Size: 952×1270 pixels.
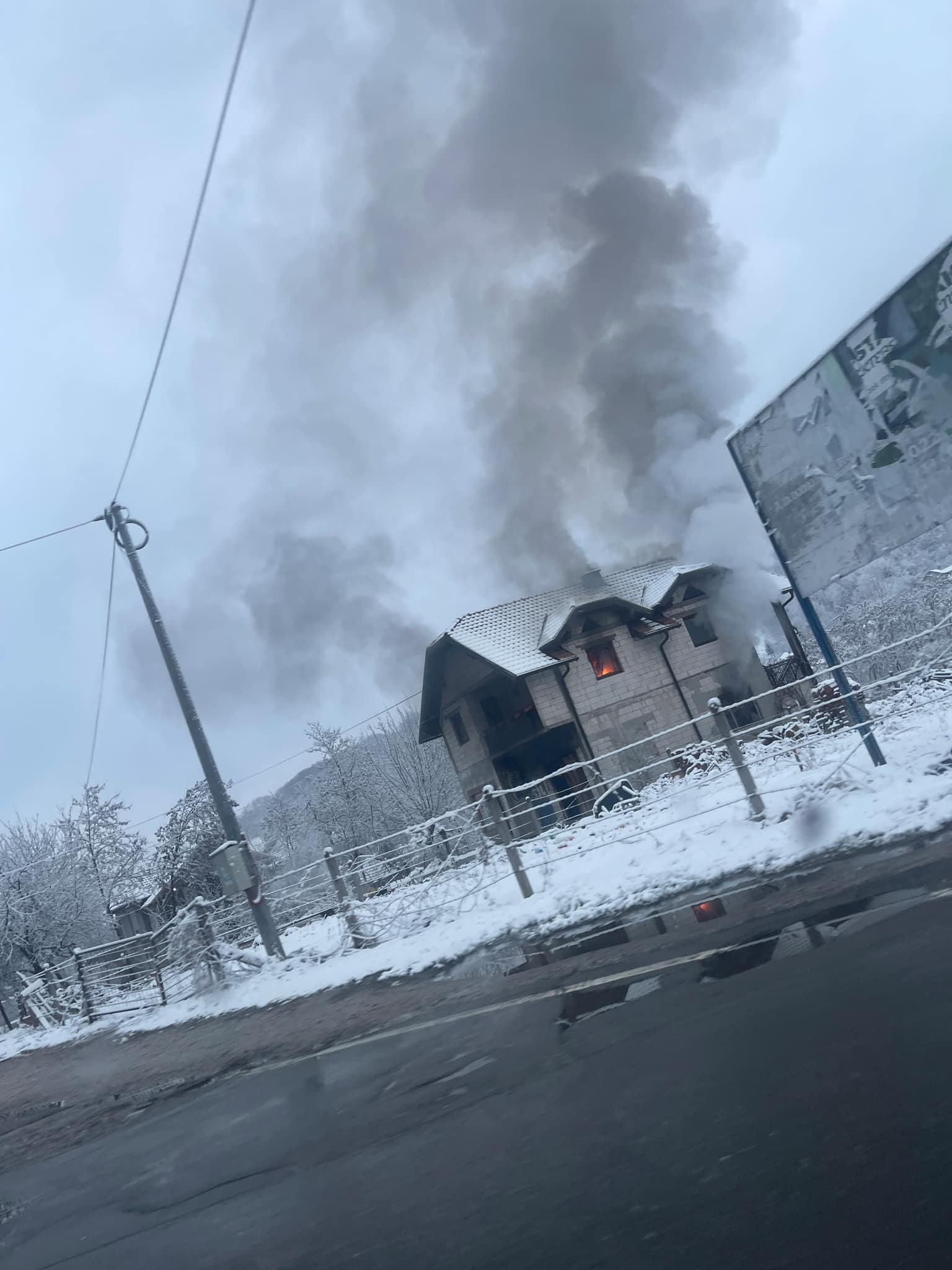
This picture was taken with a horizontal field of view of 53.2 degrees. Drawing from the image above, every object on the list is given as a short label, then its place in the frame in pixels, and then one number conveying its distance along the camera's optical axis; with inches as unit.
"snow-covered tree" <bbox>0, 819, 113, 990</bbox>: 1165.1
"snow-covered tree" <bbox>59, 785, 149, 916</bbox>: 1483.8
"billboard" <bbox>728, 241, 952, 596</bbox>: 377.4
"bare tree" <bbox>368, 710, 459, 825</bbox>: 1801.2
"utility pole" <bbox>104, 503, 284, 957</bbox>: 560.4
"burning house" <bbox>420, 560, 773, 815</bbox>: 1199.6
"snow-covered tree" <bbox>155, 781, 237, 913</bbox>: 1310.3
